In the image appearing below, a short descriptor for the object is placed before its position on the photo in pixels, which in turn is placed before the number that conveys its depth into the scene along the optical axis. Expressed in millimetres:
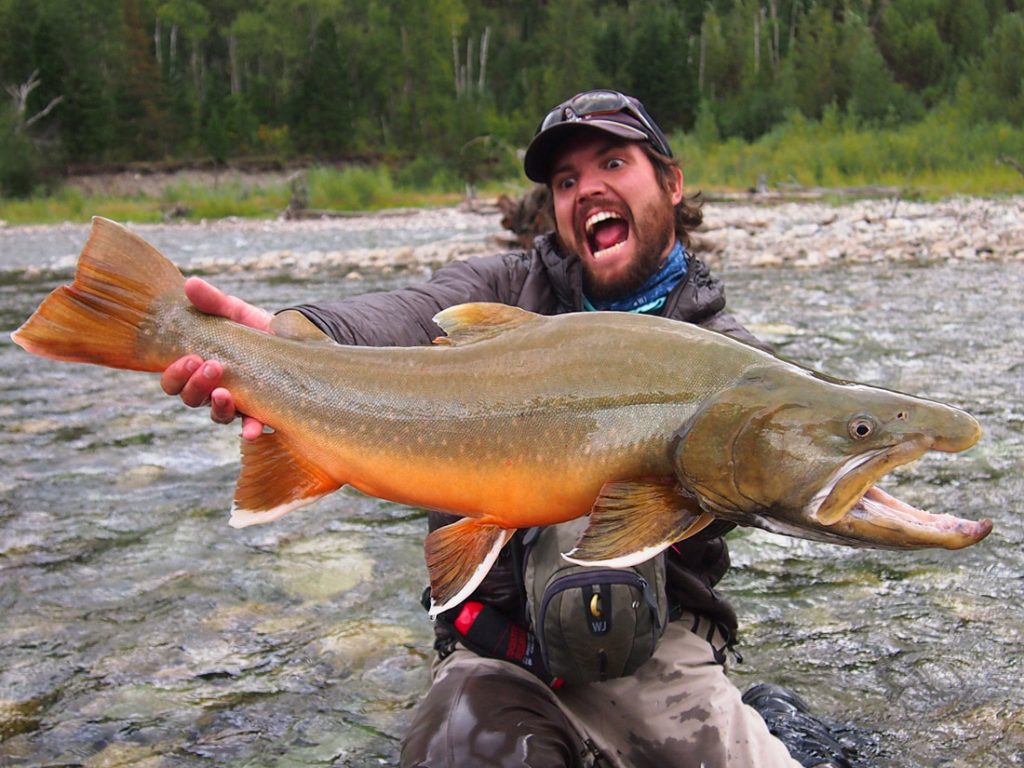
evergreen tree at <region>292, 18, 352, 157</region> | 53406
